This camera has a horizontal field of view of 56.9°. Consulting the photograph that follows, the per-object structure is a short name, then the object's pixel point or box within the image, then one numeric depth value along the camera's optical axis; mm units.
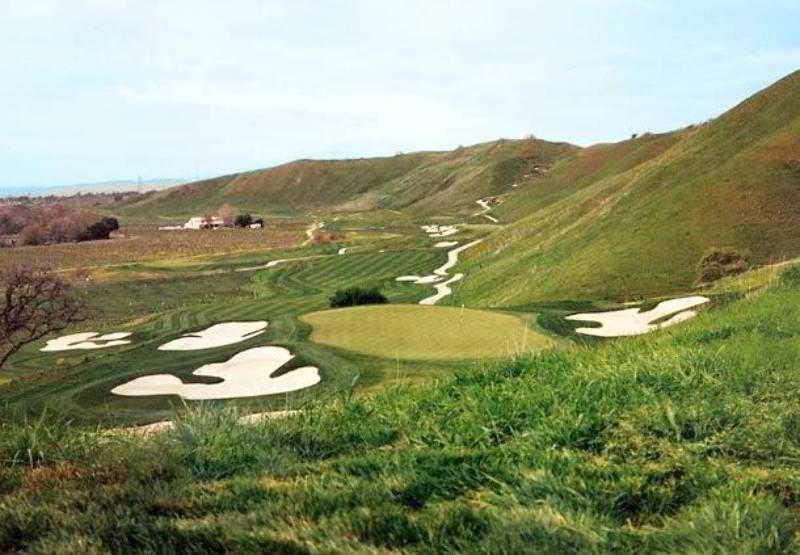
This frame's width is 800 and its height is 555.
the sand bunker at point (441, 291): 55288
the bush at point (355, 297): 40728
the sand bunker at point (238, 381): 20656
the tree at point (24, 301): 33250
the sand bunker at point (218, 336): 29719
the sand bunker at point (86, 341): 47938
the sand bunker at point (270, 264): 93188
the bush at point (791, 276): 13076
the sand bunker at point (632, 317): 25641
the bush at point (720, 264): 39562
